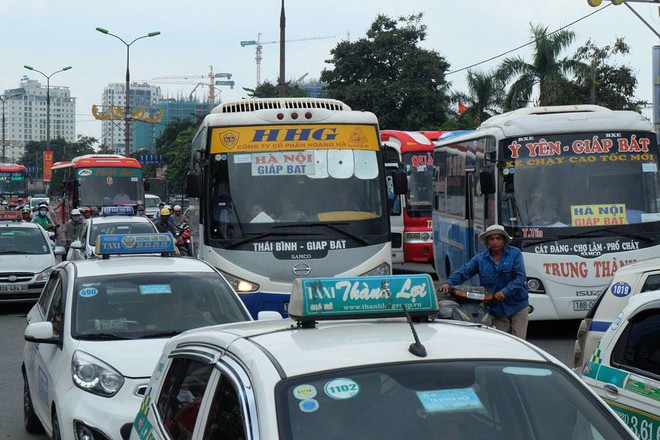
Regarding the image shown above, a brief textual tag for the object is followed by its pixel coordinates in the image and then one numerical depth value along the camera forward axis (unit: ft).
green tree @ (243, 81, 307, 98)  213.87
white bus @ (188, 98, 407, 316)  42.42
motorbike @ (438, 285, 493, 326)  30.01
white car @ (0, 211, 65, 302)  59.21
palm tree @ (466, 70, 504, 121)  142.00
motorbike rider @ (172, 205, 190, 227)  77.15
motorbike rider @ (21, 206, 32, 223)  101.12
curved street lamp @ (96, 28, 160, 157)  154.30
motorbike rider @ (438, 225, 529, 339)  32.14
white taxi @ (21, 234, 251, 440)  22.29
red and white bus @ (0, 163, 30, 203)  182.39
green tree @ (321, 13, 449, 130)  160.25
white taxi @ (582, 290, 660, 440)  17.84
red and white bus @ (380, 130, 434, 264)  79.36
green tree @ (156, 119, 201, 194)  266.30
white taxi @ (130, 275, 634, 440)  11.00
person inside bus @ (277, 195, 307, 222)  42.83
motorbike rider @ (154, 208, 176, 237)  71.61
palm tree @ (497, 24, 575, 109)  125.29
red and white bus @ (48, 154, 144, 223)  107.65
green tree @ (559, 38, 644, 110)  126.72
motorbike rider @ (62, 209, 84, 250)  81.41
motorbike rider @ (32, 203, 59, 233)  84.23
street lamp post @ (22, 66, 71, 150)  201.46
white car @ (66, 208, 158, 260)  66.54
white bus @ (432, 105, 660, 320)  45.37
